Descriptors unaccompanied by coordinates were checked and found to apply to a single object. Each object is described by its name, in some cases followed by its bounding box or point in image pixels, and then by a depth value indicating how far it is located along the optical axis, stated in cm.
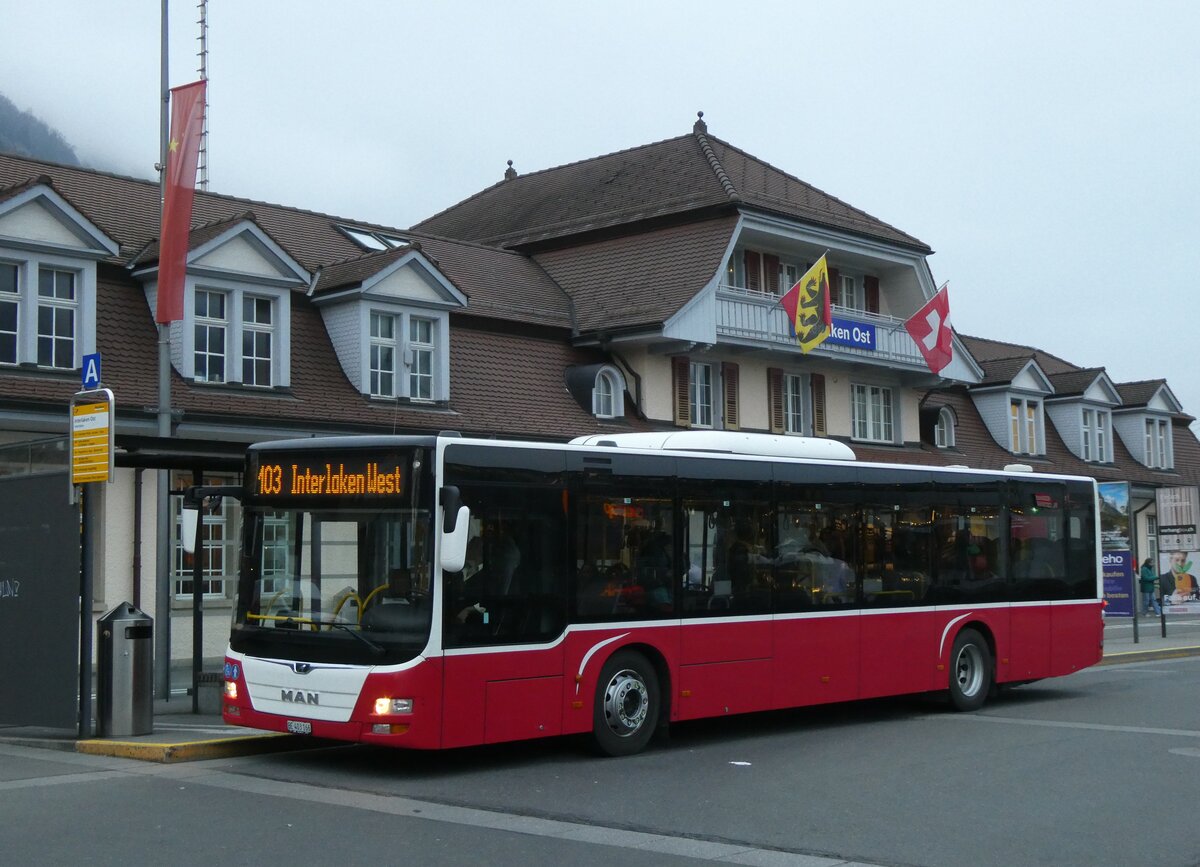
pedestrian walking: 3788
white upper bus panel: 1407
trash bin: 1342
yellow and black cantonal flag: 3075
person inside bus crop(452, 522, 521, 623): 1167
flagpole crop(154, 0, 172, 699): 1612
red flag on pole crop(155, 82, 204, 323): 1650
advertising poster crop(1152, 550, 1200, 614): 3033
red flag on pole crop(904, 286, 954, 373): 3297
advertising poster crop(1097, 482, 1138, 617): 2834
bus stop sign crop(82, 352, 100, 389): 1486
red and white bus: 1152
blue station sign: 3319
